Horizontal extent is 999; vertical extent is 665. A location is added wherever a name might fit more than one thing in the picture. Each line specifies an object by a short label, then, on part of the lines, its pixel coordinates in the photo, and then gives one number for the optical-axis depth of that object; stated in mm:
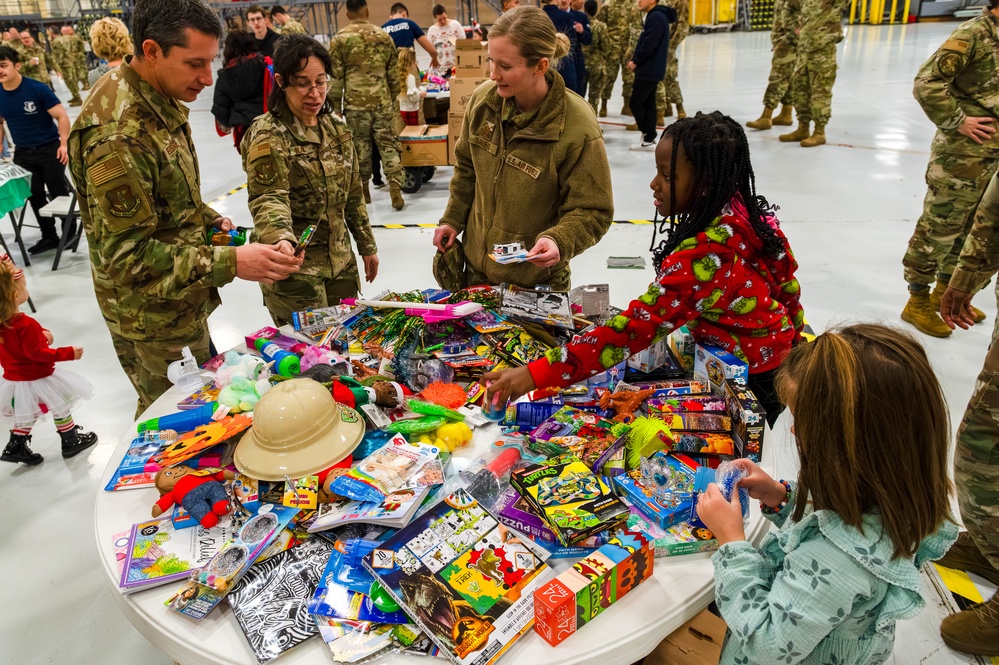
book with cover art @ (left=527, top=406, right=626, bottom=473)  1716
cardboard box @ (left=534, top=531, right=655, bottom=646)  1271
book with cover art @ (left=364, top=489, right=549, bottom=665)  1271
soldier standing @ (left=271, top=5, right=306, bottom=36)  8633
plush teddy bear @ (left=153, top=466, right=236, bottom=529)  1569
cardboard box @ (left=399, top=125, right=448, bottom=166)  7062
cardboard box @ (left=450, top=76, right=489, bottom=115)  6934
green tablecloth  5074
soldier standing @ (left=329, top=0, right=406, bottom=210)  6238
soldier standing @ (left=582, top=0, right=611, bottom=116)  10039
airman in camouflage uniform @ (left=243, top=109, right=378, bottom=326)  2617
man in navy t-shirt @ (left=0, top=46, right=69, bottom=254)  5602
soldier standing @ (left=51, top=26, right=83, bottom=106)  14469
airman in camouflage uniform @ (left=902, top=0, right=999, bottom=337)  3624
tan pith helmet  1612
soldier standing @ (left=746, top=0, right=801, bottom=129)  8250
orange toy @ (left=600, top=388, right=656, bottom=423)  1877
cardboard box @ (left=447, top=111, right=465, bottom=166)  6938
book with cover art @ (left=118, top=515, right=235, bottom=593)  1437
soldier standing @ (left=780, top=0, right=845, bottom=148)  7445
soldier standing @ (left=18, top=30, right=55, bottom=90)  10609
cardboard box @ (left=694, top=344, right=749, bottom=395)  1824
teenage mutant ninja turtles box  1447
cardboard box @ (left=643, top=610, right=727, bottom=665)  1399
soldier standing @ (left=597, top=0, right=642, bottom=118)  10039
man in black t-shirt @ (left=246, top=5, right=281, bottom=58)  7301
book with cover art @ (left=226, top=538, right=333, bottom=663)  1303
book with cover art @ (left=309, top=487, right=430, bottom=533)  1475
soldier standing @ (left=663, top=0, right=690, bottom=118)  9336
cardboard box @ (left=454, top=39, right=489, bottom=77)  7383
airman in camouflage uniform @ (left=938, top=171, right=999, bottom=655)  2074
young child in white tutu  3006
